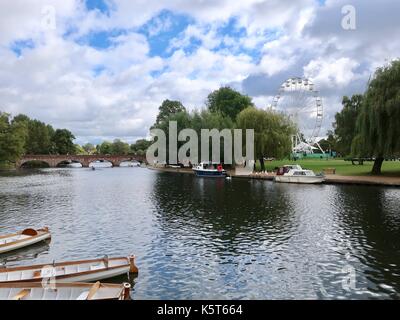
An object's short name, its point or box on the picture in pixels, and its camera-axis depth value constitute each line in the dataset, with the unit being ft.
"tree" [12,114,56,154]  526.98
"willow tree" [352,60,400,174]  162.09
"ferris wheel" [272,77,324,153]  317.63
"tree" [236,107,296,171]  234.58
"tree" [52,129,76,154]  575.01
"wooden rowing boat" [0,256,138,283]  50.85
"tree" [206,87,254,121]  344.90
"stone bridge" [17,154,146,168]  471.66
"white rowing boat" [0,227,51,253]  70.67
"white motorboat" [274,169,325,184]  180.97
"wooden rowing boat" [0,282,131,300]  43.86
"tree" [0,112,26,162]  337.52
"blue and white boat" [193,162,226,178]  237.86
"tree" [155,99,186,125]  425.44
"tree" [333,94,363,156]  220.84
